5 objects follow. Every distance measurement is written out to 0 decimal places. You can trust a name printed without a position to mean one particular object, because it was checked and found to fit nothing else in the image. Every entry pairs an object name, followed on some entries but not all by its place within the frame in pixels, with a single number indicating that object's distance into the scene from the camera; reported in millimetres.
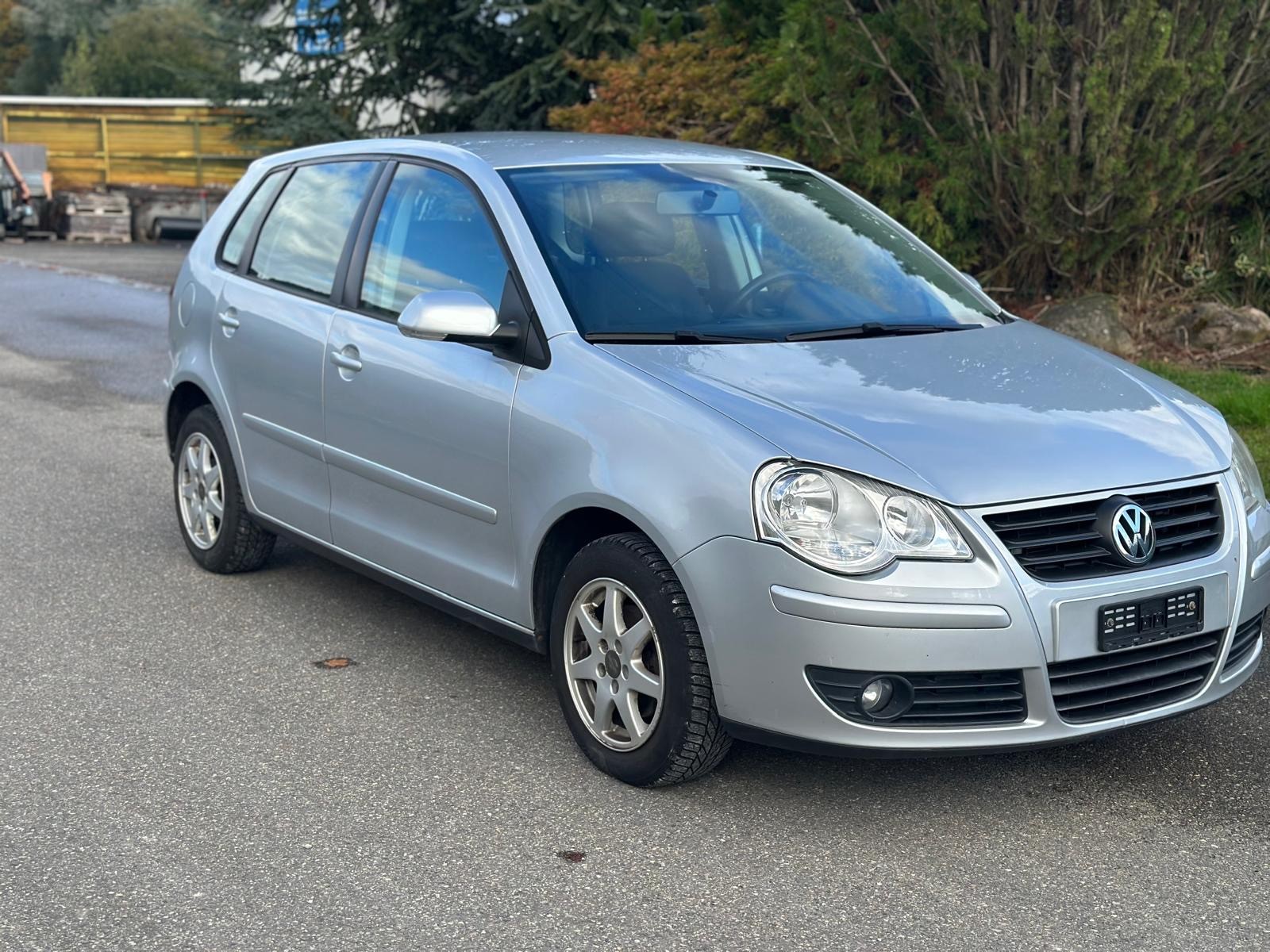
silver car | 3838
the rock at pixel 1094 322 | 10398
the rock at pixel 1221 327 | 10461
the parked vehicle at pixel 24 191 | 29406
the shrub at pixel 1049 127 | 9750
